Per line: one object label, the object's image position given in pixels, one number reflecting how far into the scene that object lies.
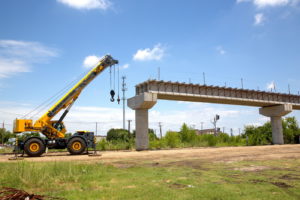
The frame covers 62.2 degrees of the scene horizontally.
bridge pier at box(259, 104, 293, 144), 37.56
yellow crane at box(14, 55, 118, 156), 18.25
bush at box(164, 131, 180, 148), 32.12
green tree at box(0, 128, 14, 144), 64.72
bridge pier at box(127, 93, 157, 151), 26.34
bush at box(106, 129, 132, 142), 61.38
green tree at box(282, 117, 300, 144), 45.94
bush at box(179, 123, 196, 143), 35.38
